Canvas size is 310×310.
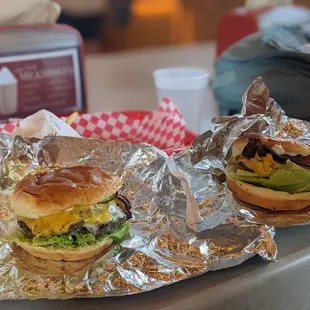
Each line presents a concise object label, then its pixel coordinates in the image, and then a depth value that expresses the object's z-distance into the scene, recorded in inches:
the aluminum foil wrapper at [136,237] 26.5
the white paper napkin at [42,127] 34.7
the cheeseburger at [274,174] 33.1
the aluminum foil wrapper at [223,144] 34.4
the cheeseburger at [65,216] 28.5
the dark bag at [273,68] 44.1
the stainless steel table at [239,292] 25.8
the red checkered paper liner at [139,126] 38.9
